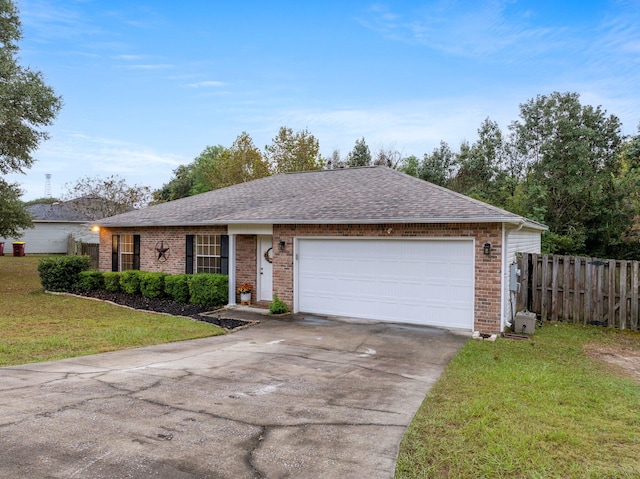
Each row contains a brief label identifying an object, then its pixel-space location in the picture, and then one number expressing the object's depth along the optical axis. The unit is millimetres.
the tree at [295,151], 34625
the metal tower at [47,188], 52556
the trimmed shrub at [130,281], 13836
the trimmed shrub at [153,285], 13234
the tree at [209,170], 37844
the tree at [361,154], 33125
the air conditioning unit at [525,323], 9180
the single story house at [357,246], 9211
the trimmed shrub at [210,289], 12234
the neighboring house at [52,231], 32438
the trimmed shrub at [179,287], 12734
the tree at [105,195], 26781
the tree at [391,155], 32812
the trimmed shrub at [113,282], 14391
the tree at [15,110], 15555
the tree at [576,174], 18656
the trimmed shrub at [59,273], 15242
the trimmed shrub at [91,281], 14984
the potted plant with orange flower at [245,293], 12219
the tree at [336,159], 35416
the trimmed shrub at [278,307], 11219
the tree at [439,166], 27969
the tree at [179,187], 50250
